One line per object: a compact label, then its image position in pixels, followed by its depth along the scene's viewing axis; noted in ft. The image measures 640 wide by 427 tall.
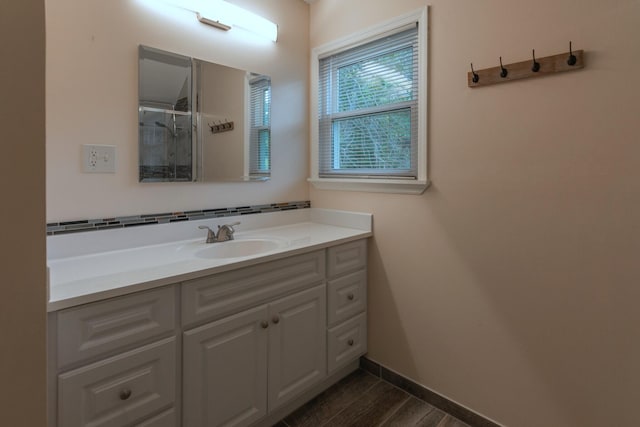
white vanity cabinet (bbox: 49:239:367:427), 3.33
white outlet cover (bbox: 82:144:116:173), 4.74
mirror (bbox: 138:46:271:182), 5.28
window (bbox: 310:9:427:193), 5.88
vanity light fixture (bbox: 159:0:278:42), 5.62
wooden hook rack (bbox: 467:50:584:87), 4.24
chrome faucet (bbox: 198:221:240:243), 5.78
